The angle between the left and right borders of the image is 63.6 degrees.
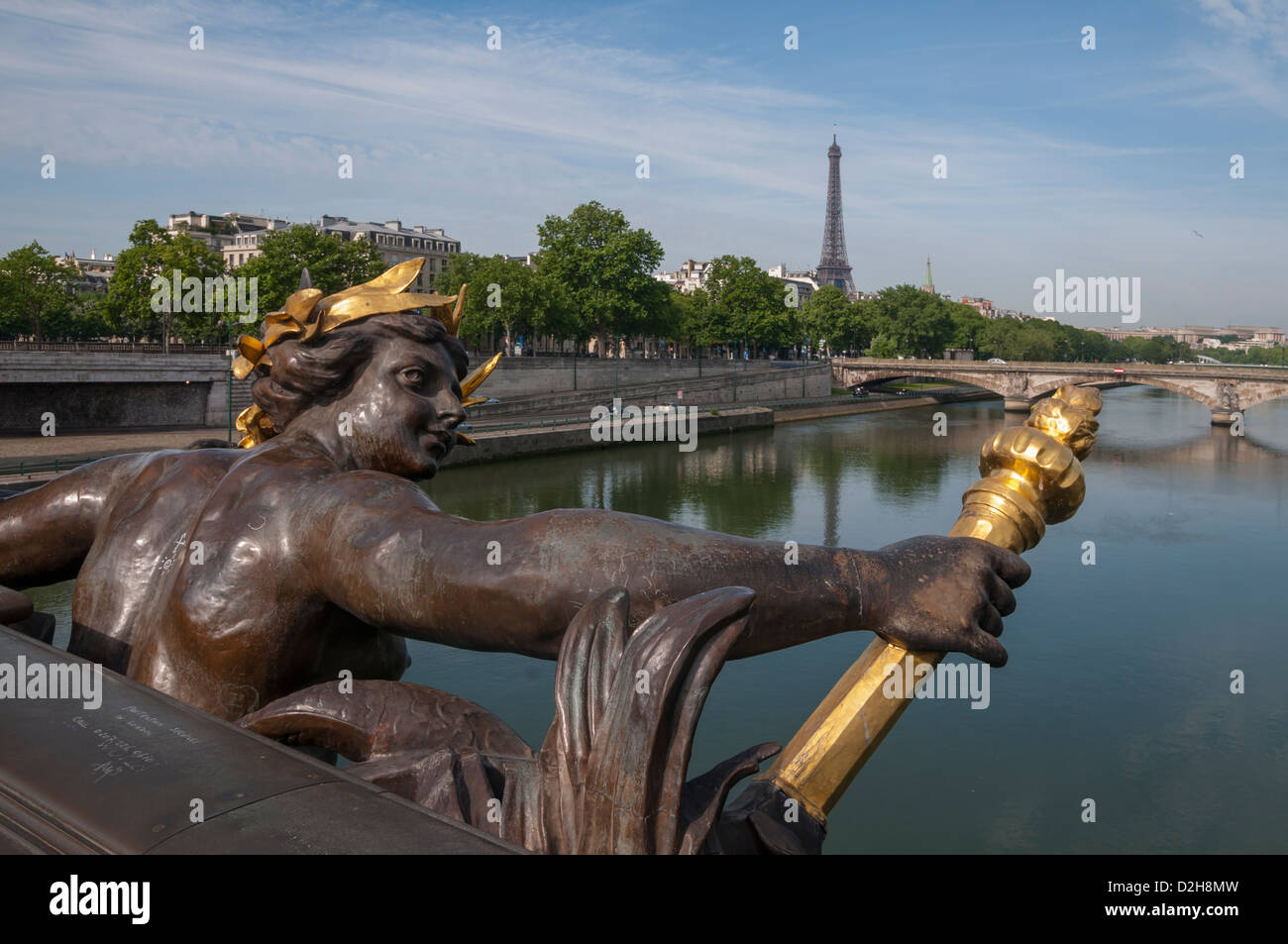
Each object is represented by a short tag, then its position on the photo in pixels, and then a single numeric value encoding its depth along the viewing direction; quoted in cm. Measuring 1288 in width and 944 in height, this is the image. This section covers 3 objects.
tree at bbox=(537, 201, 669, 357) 5344
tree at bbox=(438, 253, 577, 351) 4900
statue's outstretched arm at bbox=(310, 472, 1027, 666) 161
